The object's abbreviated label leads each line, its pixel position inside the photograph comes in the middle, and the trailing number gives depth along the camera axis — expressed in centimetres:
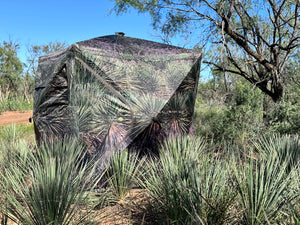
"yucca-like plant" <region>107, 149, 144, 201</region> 318
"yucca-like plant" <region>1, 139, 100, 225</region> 199
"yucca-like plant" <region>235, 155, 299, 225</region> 190
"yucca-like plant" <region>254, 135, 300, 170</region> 340
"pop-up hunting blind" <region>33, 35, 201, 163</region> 364
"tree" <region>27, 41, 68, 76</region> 3162
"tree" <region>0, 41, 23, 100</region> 2766
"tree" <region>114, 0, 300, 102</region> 592
